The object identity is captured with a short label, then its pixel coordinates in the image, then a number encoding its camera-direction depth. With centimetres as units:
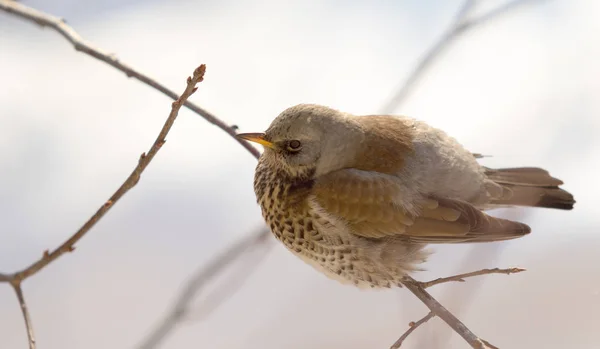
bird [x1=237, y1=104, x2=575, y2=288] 560
